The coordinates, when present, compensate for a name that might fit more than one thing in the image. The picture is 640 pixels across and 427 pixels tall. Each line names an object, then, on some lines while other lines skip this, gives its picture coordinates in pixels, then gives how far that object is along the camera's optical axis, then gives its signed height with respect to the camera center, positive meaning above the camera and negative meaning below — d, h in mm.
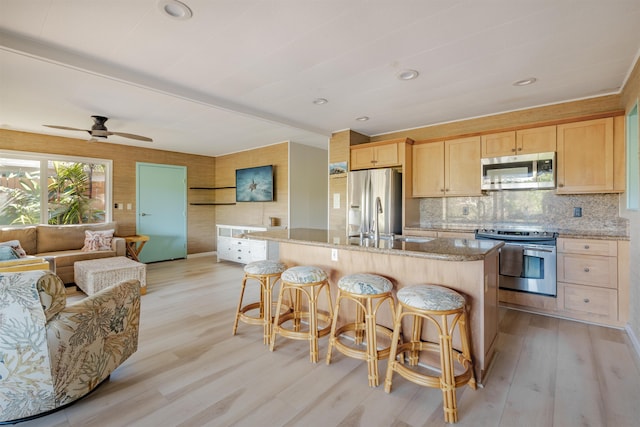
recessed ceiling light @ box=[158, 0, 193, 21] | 1801 +1265
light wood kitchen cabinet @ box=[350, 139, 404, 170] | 4262 +855
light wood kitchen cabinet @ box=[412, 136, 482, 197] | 3855 +609
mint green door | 6078 +53
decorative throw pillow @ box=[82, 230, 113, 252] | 4723 -458
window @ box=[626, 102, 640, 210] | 2586 +485
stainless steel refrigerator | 4199 +188
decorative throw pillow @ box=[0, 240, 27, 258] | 3963 -463
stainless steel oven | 3178 -522
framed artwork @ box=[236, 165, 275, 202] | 5977 +593
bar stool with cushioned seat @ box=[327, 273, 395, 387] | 2000 -668
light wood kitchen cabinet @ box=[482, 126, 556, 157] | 3363 +841
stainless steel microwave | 3367 +490
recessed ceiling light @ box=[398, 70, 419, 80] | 2698 +1277
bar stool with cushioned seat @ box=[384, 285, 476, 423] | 1705 -782
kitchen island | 1980 -412
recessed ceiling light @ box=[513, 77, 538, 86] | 2863 +1286
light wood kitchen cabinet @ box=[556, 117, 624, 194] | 3074 +599
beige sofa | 4336 -496
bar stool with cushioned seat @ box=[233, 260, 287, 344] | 2594 -600
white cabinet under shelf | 5395 -644
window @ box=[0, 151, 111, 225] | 4754 +399
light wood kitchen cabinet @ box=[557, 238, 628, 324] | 2918 -675
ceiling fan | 3895 +1097
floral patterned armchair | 1501 -716
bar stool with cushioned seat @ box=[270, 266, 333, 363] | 2318 -653
